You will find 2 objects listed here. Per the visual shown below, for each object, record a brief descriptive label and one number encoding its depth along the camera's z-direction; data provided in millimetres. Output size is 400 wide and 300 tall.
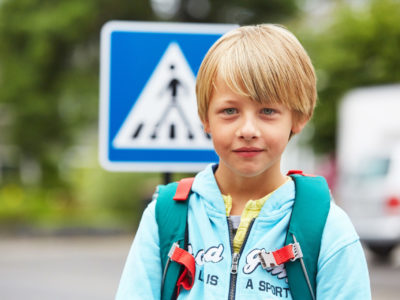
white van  12555
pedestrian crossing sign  3722
